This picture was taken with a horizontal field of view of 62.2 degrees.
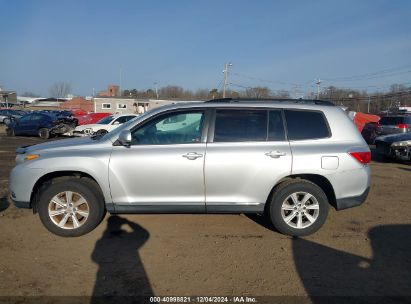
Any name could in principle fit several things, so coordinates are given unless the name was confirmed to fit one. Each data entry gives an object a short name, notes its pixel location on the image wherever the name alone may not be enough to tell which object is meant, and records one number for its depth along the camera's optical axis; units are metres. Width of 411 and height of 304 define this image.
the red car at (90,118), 23.37
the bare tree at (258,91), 55.06
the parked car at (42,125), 19.84
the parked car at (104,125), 16.14
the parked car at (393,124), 16.19
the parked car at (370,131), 18.21
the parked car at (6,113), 37.59
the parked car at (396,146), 10.57
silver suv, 4.39
